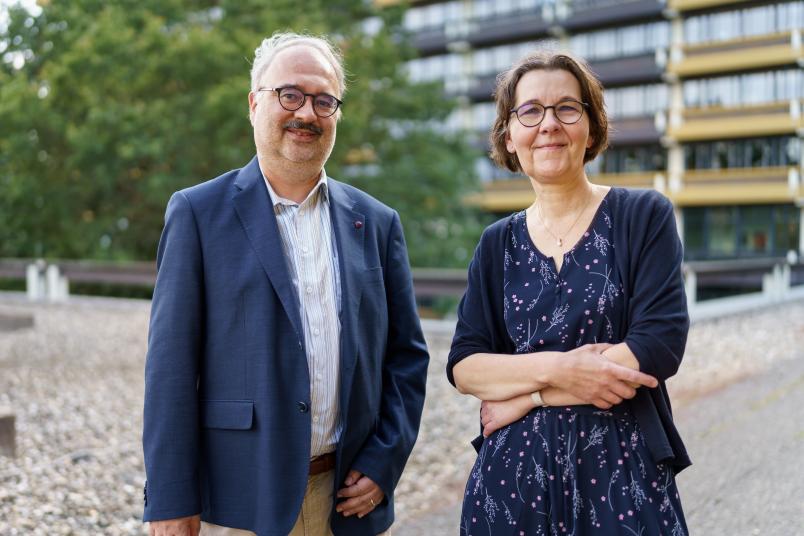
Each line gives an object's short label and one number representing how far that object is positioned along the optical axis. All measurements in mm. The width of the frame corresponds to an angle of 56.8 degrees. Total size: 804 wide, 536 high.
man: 2211
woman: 2035
